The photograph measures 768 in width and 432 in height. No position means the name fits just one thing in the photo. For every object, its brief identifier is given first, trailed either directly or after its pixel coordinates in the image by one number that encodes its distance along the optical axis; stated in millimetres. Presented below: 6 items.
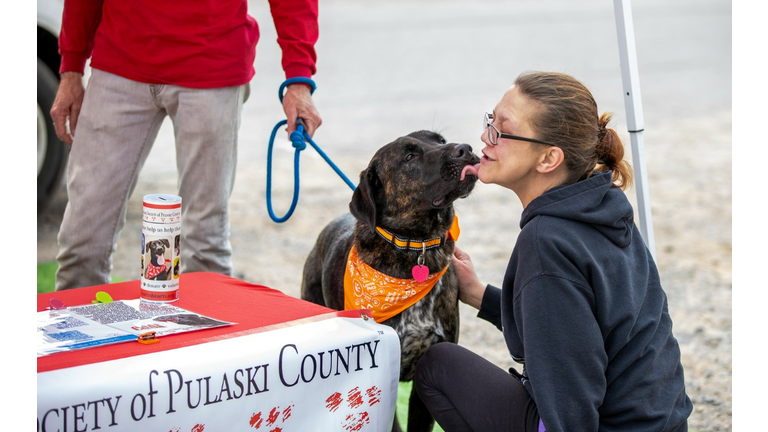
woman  3551
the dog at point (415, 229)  4055
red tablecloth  3501
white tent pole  4004
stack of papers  3546
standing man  4230
